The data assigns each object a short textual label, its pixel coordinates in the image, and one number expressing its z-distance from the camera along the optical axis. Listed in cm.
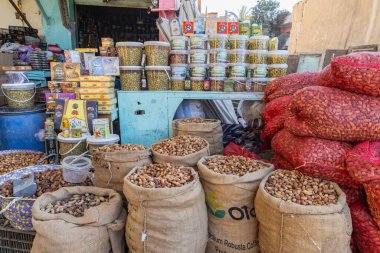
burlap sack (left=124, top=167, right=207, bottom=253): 111
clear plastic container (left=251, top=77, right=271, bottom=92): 234
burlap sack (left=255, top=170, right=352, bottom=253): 102
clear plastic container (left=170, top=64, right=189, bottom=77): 233
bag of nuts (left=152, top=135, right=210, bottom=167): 144
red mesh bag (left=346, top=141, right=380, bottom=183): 107
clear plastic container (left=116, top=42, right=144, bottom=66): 229
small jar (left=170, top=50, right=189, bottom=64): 232
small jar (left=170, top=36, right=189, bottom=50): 230
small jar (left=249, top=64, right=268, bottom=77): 230
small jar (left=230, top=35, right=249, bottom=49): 227
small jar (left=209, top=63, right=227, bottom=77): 229
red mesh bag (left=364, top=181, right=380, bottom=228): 107
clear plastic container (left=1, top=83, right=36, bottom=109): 248
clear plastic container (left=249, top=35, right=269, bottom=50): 227
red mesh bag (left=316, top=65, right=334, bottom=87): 136
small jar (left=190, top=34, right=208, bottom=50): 225
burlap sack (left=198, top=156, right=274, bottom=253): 124
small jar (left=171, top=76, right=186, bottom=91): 235
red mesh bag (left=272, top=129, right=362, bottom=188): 121
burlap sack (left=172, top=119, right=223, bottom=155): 191
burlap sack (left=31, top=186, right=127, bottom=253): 110
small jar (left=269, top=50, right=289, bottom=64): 232
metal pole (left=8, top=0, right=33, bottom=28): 402
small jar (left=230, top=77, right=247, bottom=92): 232
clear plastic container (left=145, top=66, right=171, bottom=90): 230
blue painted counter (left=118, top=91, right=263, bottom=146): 233
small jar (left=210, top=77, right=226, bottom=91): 232
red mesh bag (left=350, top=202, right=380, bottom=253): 116
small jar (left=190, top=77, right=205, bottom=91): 234
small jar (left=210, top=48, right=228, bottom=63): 226
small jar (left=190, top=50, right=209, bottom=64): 227
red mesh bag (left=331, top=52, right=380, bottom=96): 117
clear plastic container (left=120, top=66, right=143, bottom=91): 233
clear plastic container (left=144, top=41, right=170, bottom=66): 225
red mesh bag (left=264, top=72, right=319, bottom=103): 187
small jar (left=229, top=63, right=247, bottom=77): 230
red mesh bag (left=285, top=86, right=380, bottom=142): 118
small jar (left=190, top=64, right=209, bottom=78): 230
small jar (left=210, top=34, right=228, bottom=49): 226
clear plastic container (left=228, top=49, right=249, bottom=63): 228
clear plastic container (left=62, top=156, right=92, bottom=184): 161
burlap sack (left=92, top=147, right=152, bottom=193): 141
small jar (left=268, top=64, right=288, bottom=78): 232
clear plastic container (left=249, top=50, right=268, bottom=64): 229
